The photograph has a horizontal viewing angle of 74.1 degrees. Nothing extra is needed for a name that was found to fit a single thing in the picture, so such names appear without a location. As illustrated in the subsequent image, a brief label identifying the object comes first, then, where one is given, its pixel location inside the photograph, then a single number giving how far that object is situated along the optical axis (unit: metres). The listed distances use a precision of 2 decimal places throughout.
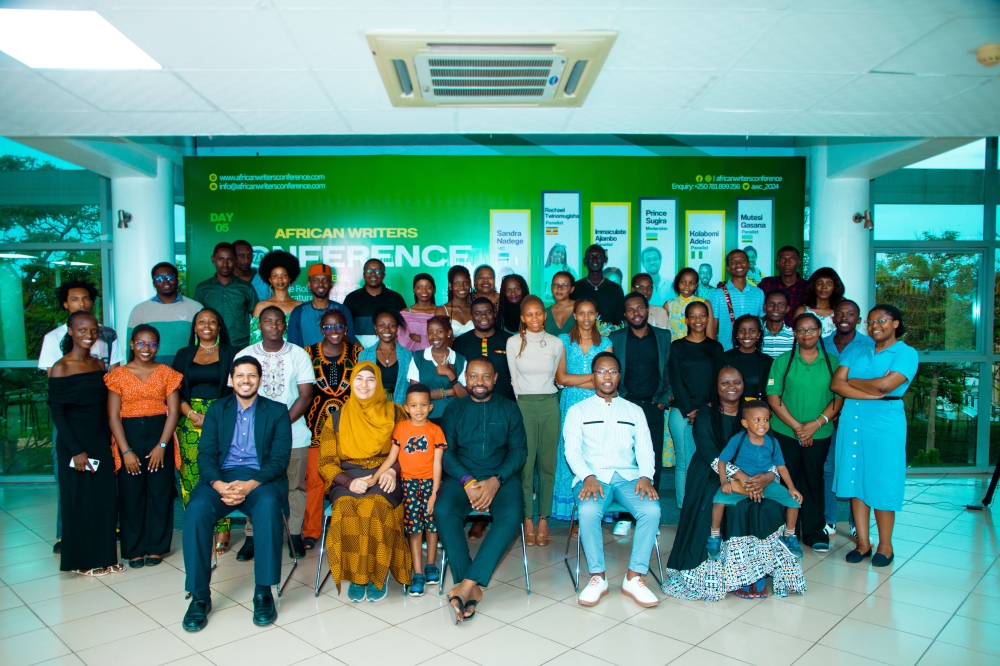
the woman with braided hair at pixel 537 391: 4.51
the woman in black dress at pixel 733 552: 3.72
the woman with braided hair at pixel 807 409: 4.52
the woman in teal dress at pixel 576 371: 4.60
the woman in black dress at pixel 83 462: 4.14
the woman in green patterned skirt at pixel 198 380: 4.34
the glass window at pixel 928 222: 7.07
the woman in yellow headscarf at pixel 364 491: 3.71
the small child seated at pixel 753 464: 3.79
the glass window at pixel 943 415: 7.11
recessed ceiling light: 3.03
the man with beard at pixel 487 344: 4.68
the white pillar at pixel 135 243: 6.73
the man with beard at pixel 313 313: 5.13
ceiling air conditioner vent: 3.21
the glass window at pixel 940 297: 7.13
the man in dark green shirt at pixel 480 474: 3.61
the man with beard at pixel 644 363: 4.72
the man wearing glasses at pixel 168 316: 5.01
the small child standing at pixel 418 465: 3.90
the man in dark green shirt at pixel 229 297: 5.36
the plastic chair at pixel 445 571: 3.74
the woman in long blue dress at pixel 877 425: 4.21
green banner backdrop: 7.05
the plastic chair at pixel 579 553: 3.86
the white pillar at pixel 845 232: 6.80
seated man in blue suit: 3.48
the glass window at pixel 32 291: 6.91
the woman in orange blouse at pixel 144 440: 4.22
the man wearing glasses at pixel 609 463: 3.76
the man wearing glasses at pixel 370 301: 5.57
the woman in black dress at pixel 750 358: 4.61
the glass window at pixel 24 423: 6.91
